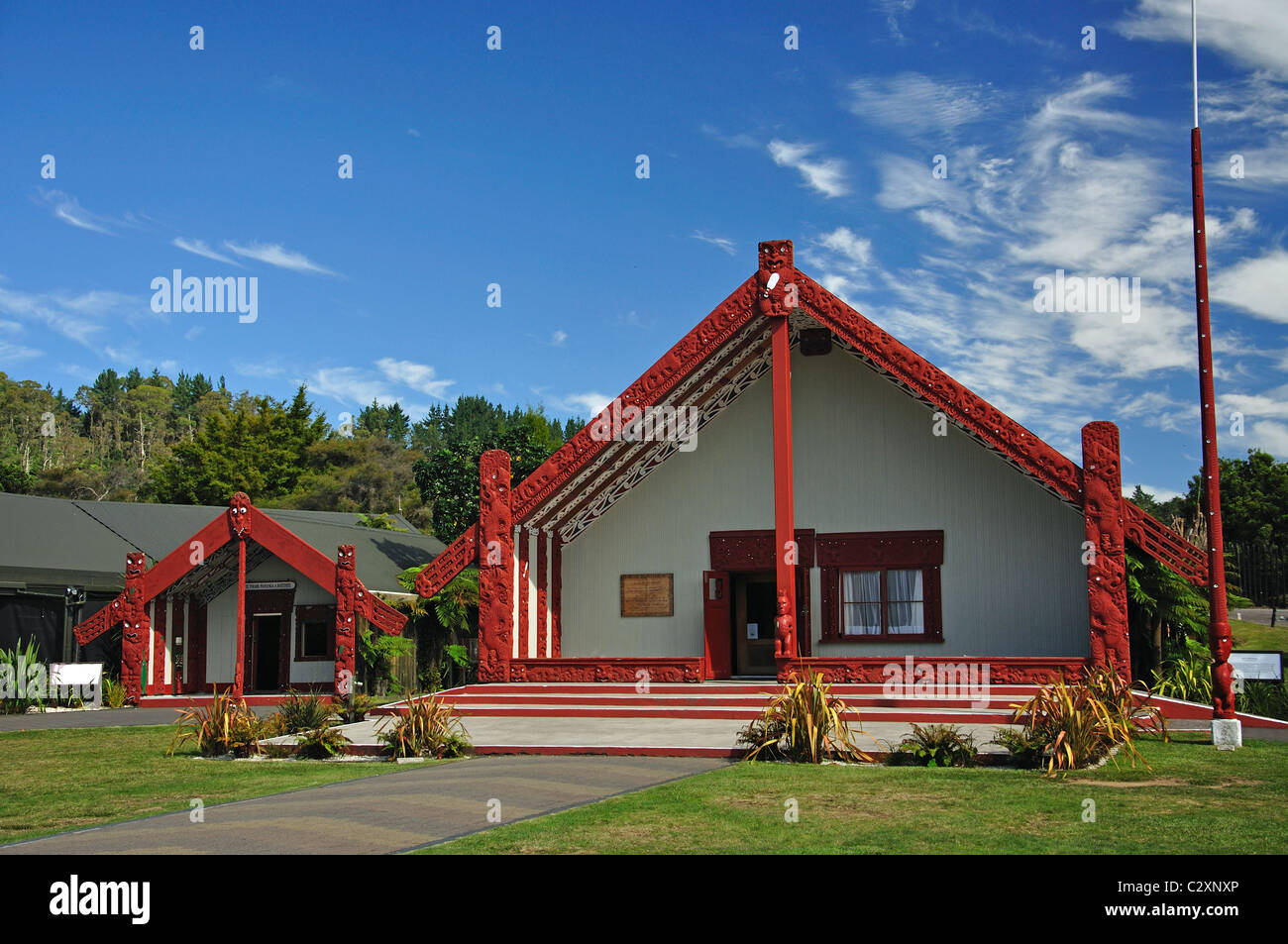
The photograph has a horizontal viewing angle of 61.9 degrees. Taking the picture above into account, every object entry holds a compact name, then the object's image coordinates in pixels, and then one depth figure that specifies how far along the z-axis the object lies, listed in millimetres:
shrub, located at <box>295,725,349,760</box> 13508
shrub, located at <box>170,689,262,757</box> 13766
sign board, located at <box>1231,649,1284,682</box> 15977
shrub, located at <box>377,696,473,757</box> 13398
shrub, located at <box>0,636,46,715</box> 22172
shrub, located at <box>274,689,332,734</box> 14672
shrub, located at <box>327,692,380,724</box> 15914
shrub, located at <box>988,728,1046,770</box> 11133
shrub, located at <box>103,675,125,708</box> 23953
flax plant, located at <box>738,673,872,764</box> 11969
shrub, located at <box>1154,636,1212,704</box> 17234
